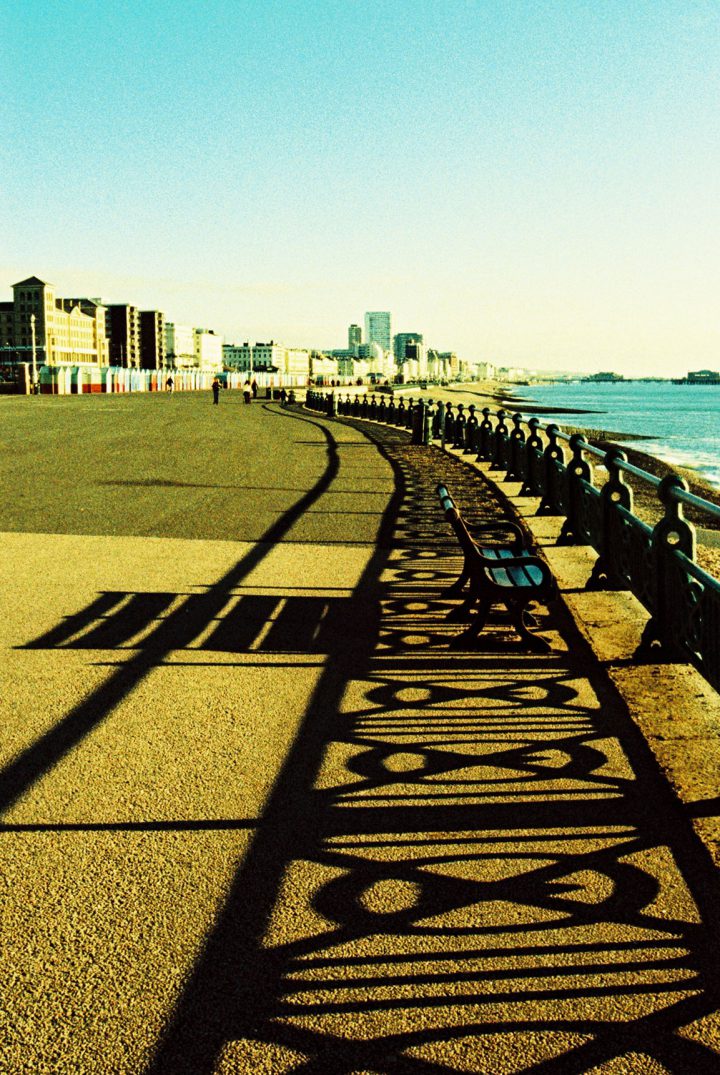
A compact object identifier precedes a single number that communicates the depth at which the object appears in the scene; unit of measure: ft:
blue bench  20.95
